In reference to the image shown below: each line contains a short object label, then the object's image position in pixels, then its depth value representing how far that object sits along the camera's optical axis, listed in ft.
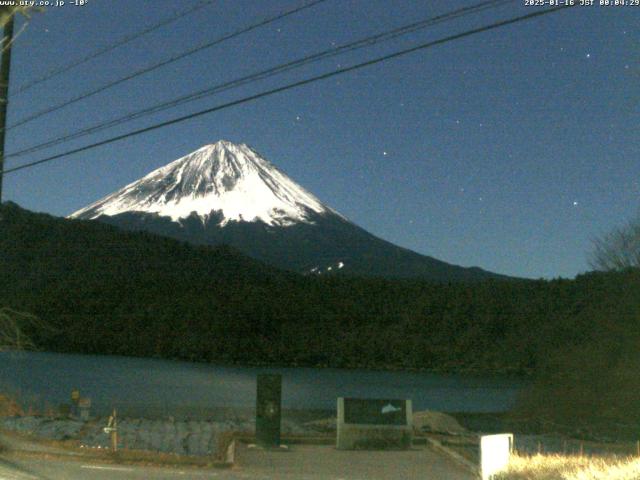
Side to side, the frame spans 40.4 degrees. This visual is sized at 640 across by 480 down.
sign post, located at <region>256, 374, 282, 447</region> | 49.29
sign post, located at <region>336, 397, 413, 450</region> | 51.08
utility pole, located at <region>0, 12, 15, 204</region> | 39.86
